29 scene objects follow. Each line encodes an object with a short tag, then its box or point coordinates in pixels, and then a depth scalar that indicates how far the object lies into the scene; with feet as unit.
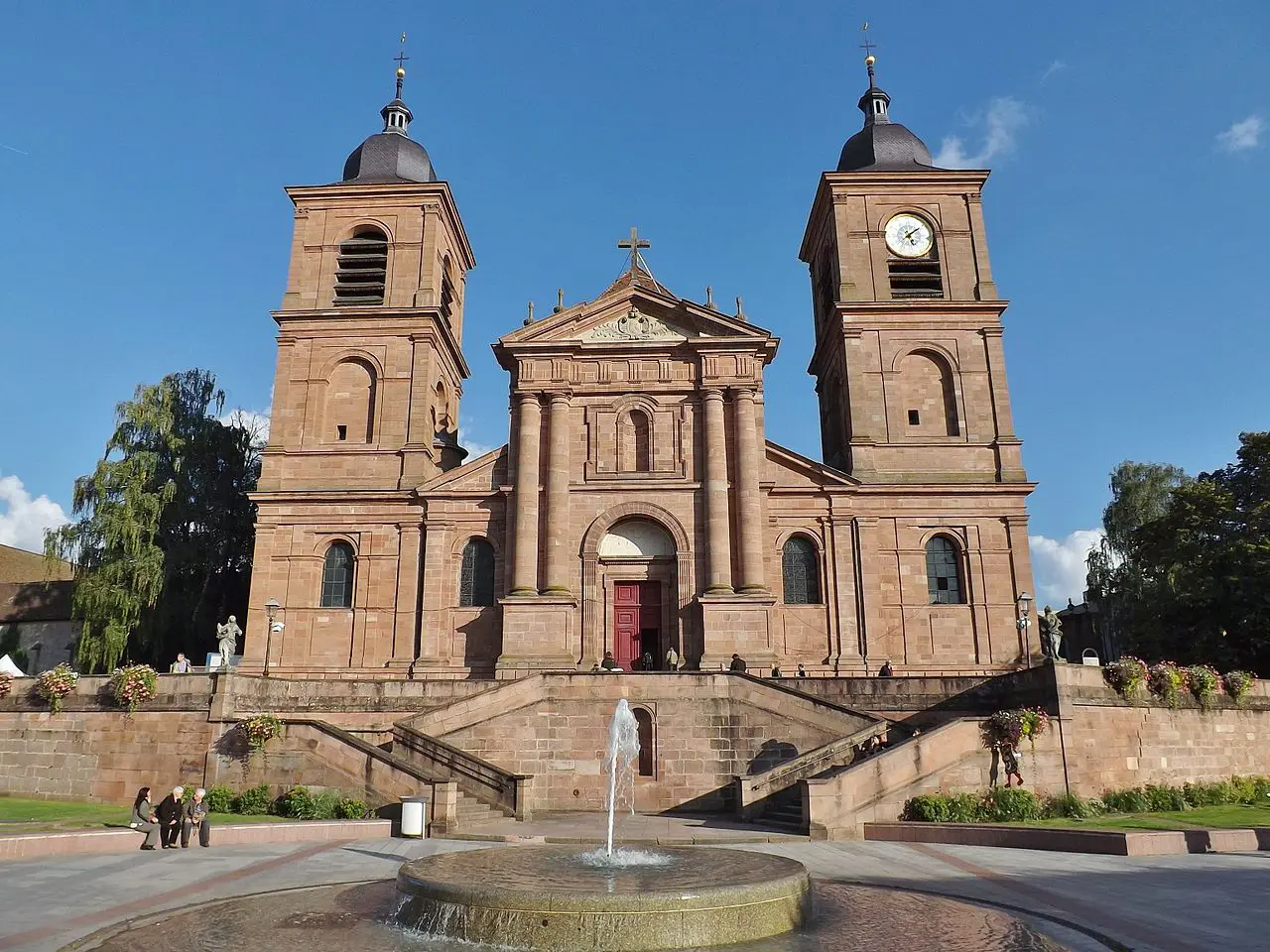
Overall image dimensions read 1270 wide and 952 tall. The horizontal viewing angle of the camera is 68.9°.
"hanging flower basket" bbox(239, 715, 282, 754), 73.92
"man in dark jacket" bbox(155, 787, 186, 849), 55.67
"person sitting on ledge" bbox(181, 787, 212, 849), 56.18
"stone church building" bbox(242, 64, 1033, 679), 105.70
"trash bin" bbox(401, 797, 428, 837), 62.34
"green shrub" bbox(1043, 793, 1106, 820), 70.74
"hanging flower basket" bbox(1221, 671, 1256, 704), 85.46
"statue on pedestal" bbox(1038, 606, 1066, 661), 79.82
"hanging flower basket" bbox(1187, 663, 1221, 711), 83.61
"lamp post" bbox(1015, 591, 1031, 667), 96.73
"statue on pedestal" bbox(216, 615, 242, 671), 83.50
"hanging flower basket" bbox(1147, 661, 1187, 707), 82.02
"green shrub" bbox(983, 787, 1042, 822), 68.23
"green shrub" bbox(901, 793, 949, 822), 66.39
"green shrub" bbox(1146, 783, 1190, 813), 75.25
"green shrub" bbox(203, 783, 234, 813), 72.18
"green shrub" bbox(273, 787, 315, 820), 68.28
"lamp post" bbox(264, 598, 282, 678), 101.94
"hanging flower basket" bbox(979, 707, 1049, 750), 71.05
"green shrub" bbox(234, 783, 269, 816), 71.56
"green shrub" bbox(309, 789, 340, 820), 67.72
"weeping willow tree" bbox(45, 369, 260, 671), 125.59
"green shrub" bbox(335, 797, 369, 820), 67.56
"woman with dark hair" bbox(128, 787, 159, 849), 54.90
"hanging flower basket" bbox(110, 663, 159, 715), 81.71
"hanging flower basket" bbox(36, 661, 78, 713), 84.69
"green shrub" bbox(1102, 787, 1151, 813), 74.33
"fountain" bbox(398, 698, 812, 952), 29.35
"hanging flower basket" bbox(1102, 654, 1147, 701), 80.02
